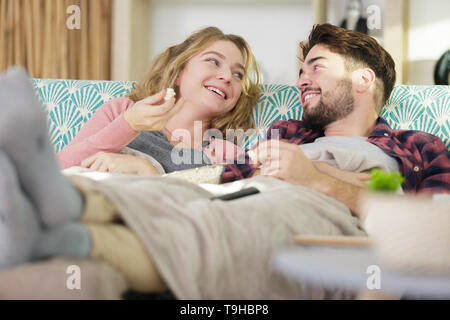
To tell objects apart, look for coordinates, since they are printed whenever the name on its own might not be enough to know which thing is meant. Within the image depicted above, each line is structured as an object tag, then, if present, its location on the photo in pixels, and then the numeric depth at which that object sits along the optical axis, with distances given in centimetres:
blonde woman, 239
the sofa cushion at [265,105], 246
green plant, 148
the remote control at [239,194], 191
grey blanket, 160
